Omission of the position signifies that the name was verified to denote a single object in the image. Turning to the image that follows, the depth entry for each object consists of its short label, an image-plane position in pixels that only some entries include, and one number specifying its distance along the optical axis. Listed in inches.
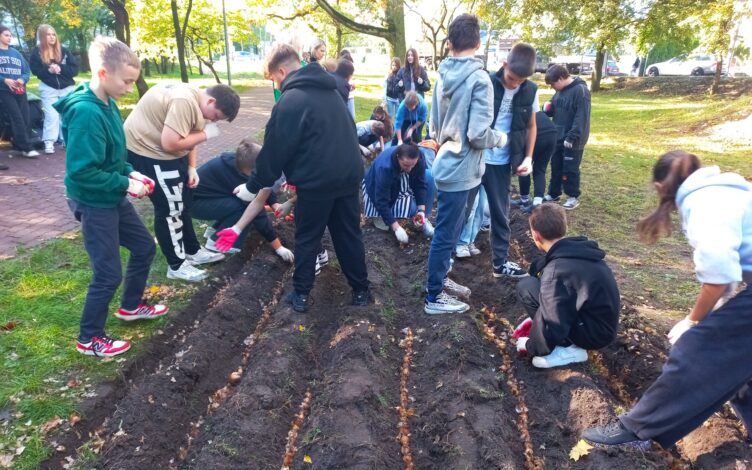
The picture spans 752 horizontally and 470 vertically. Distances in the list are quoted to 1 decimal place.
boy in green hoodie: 115.0
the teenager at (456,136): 136.8
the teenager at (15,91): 281.7
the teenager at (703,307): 85.2
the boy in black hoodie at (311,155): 132.0
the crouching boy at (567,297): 119.5
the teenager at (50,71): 293.7
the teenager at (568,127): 249.3
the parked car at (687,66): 1101.1
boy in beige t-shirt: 150.9
